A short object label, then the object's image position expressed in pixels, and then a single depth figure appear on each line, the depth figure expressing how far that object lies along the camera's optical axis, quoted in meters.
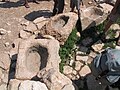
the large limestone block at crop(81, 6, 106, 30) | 4.59
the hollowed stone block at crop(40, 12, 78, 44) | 4.33
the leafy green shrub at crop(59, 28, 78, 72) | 4.24
